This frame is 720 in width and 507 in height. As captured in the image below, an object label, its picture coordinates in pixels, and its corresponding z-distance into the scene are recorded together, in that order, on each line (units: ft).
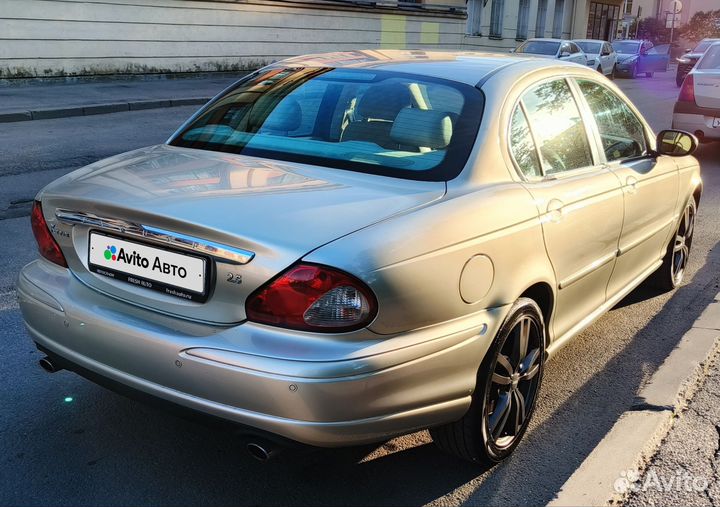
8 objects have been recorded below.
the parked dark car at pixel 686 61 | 86.92
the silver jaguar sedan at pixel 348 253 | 7.45
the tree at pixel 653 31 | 217.77
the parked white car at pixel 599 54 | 96.27
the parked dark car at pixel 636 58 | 110.63
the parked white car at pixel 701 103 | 34.47
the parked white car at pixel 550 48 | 80.94
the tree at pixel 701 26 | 215.92
